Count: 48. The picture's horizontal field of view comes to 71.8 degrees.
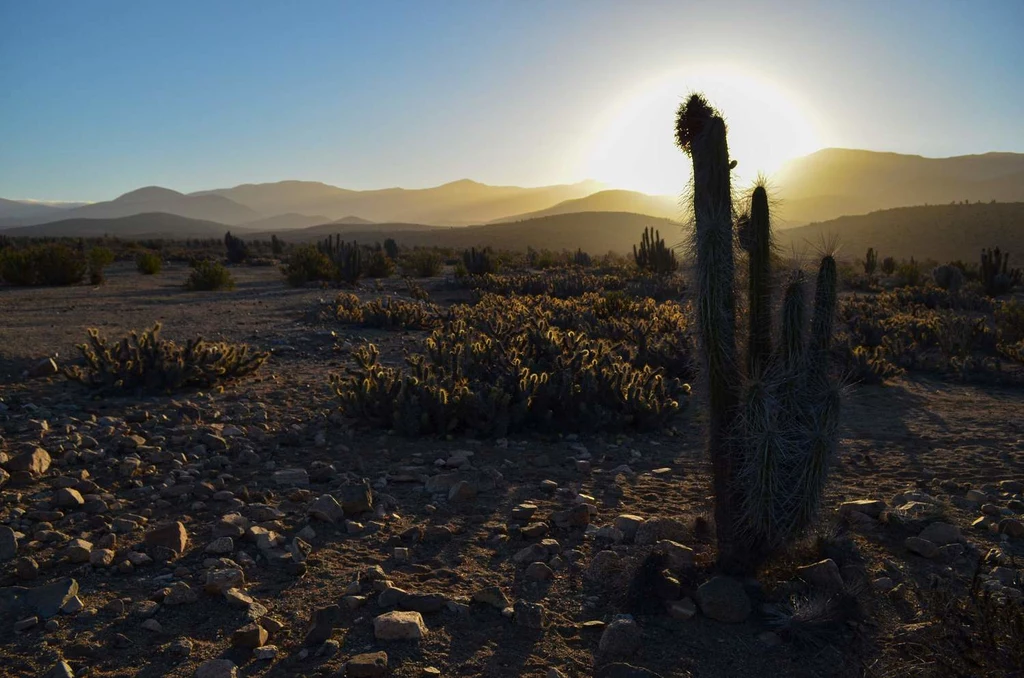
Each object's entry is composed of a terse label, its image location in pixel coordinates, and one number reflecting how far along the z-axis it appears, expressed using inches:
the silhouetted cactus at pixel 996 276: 778.2
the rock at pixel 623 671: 110.7
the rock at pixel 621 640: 120.4
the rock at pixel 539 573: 145.6
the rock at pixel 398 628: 121.6
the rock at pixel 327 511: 169.0
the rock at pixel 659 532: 159.3
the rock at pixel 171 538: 150.9
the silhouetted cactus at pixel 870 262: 1045.8
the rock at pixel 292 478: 193.0
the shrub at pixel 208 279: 682.2
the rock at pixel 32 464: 185.9
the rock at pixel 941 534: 155.3
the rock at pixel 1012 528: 158.2
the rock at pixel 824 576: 132.6
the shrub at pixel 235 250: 1119.6
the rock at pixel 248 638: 119.1
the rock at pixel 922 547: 150.1
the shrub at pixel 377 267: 877.8
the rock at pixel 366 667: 111.1
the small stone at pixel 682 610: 130.3
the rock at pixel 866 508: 172.4
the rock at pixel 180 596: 131.8
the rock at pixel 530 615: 128.3
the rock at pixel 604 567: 144.3
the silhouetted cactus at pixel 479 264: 871.7
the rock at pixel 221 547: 151.1
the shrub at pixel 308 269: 741.6
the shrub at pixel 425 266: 907.4
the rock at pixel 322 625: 121.9
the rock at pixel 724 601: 129.8
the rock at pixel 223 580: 134.9
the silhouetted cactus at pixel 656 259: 944.8
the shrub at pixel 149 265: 839.1
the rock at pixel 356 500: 174.6
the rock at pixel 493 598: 134.0
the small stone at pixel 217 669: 110.2
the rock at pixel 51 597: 127.6
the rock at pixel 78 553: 145.3
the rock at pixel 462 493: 186.4
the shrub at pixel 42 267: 666.8
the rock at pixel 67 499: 169.3
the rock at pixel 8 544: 145.3
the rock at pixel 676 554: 144.8
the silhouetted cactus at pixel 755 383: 134.5
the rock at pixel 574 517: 170.4
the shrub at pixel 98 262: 704.4
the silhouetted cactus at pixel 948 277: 770.2
